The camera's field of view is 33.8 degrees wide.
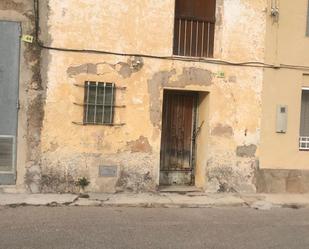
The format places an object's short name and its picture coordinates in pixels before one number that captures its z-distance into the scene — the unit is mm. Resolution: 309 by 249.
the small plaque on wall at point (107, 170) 10086
